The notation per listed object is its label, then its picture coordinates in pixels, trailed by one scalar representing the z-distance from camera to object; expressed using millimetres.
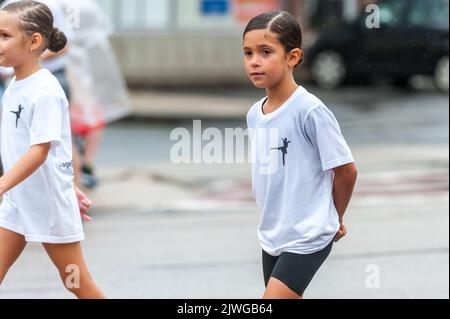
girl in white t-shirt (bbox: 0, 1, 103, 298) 4869
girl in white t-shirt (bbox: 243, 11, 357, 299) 4441
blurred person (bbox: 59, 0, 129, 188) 10352
